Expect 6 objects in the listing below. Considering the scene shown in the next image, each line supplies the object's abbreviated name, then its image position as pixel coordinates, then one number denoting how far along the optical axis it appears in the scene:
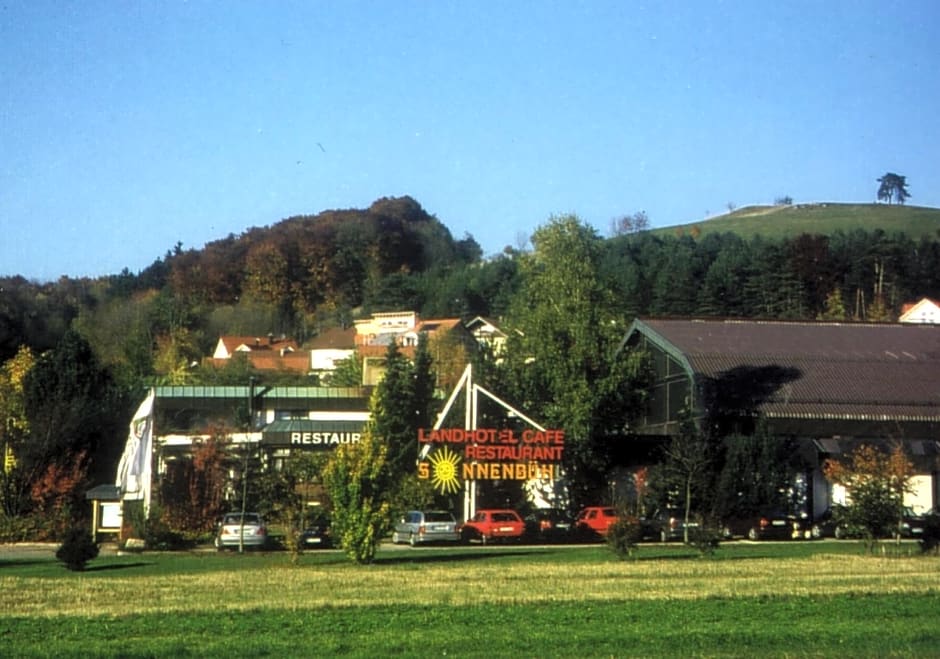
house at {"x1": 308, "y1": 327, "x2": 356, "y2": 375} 124.12
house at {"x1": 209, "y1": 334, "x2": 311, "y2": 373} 121.81
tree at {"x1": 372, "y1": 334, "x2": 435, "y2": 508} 61.47
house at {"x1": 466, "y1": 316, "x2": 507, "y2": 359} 88.00
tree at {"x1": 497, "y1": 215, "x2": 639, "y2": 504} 59.88
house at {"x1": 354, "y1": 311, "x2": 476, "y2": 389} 93.00
